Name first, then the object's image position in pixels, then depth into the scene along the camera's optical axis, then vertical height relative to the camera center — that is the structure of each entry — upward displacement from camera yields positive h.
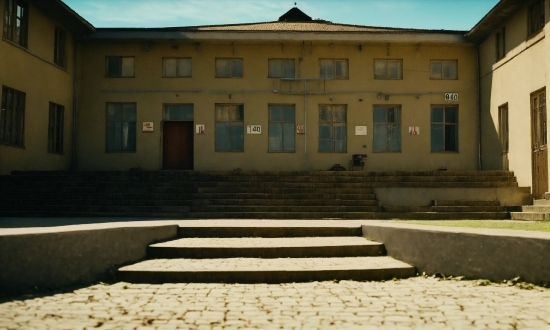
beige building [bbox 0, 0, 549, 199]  23.27 +3.10
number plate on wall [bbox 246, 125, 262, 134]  23.39 +2.08
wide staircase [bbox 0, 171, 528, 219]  15.80 -0.40
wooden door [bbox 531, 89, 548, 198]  17.09 +1.16
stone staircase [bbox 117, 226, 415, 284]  7.50 -1.13
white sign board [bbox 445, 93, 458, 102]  23.41 +3.37
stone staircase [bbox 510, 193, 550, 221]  14.47 -0.78
